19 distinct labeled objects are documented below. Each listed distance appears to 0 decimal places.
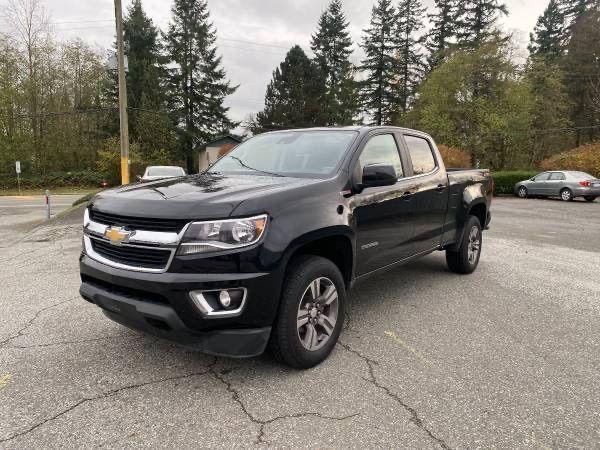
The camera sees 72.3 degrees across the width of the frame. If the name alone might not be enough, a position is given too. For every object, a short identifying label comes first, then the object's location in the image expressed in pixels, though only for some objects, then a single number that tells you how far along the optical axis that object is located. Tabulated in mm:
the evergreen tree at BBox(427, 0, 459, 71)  39375
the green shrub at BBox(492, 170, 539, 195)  23078
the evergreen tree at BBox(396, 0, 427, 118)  42562
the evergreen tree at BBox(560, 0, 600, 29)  41600
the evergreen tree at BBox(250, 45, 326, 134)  44062
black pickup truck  2514
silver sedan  18969
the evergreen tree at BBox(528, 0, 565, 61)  43250
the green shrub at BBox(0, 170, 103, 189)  29594
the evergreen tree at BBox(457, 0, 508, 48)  37438
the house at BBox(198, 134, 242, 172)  40344
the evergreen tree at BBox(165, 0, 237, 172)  40625
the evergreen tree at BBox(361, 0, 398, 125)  42969
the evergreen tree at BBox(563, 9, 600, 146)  35875
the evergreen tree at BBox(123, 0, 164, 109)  36031
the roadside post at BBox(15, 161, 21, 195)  28000
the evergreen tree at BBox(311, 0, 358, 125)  46125
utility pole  13727
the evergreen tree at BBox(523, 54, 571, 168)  30578
